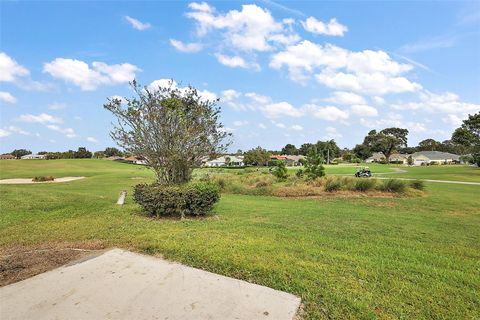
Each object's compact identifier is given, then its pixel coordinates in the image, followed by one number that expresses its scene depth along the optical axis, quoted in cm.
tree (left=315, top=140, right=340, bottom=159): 11244
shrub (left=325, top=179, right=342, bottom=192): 1950
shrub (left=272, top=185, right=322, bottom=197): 1912
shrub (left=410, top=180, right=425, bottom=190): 1997
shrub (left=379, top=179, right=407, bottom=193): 1928
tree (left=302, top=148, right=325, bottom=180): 2562
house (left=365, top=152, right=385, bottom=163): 12830
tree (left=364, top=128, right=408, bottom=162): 11300
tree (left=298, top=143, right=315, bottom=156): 14075
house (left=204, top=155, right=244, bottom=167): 10340
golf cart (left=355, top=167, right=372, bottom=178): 3890
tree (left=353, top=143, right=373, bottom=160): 11488
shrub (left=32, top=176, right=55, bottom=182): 3033
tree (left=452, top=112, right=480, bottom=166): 5441
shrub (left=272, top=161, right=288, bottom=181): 2752
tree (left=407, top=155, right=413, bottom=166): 9252
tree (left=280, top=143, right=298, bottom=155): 15238
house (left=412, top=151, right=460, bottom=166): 10544
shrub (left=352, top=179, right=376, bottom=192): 1930
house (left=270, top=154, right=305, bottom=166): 10569
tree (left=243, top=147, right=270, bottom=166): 8706
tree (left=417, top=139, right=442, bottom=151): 13600
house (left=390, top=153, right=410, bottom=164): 12354
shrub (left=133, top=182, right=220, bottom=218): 883
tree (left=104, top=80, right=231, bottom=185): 944
